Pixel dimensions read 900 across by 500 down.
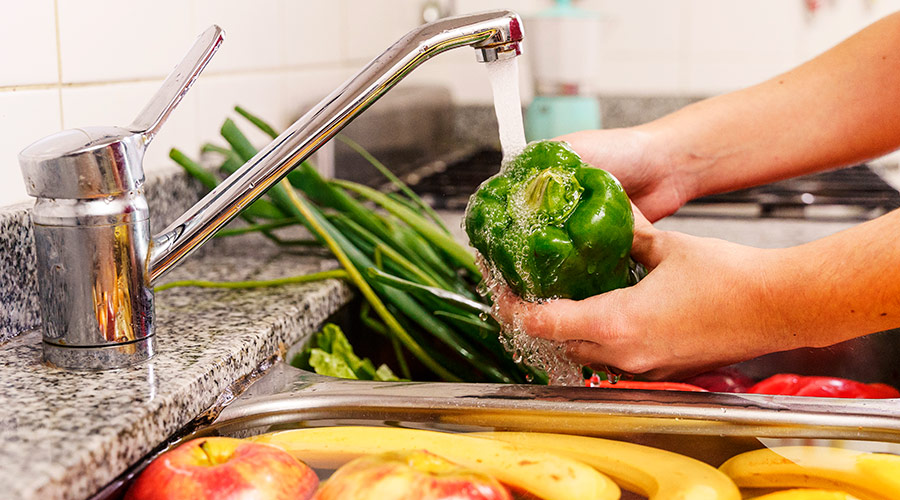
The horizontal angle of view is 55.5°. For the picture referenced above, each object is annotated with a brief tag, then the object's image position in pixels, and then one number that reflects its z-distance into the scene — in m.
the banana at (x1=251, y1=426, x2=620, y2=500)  0.57
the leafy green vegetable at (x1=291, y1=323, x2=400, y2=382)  0.87
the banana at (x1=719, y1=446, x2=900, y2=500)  0.58
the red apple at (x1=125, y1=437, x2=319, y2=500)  0.53
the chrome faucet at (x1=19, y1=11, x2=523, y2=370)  0.60
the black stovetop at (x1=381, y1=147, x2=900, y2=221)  1.47
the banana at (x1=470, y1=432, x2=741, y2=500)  0.57
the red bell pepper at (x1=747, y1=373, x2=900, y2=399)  0.87
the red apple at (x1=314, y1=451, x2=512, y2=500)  0.51
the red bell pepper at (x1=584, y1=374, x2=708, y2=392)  0.82
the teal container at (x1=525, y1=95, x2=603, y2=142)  2.00
